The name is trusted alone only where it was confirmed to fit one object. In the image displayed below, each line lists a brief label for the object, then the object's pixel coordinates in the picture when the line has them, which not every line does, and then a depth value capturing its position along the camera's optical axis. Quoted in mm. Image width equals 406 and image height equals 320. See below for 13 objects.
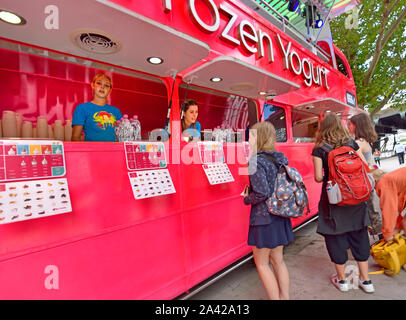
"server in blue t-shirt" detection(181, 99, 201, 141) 2607
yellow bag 2432
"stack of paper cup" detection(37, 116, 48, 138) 1685
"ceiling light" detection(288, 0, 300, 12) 5293
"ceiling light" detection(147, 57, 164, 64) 1915
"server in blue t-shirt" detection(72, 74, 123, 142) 1962
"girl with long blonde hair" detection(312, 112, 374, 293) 2100
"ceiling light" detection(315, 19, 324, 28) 6039
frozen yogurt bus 1324
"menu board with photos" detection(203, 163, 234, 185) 2411
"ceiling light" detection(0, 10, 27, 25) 1288
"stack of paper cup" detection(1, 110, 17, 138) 1504
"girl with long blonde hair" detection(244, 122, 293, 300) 1756
